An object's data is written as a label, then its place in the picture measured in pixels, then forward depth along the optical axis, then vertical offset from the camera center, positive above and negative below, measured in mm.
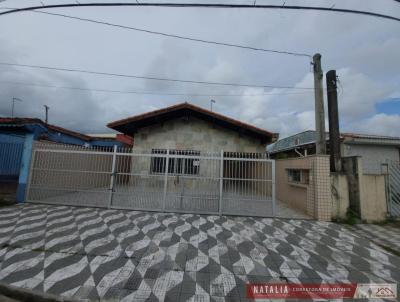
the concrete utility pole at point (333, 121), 6824 +2013
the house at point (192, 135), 11148 +2145
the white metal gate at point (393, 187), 6391 -220
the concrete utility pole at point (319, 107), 6723 +2423
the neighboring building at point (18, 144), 7094 +801
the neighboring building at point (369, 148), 12273 +1937
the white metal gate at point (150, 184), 6557 -475
